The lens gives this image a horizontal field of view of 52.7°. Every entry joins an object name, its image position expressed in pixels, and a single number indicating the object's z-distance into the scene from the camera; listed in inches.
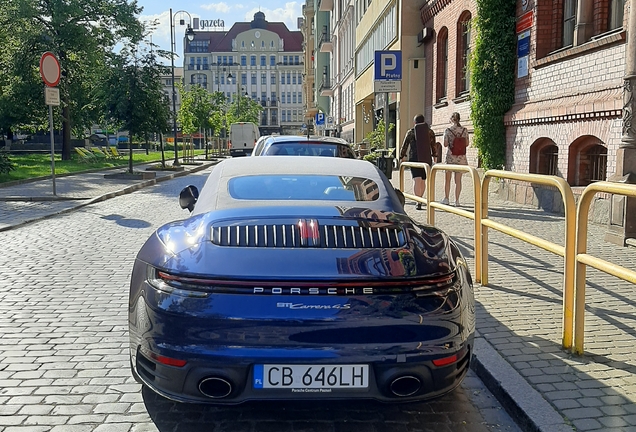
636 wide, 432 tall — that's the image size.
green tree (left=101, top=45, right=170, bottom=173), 944.3
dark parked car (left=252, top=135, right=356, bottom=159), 383.6
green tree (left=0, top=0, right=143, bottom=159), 1247.5
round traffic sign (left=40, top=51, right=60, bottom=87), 580.4
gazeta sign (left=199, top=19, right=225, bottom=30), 5487.2
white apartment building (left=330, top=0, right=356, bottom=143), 1777.8
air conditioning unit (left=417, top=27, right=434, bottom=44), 903.1
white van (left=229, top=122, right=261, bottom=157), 1971.0
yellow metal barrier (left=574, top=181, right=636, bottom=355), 152.9
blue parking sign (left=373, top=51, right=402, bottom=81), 536.8
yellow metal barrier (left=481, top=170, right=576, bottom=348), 168.9
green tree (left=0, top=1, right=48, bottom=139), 1227.9
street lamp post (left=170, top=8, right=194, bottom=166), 1130.0
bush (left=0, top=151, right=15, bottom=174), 759.7
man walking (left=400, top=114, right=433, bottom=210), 538.0
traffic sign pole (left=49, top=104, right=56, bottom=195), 592.4
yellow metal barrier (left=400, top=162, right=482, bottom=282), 241.0
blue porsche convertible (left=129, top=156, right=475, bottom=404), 120.0
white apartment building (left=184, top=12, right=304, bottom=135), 5073.8
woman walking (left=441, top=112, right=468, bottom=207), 526.3
